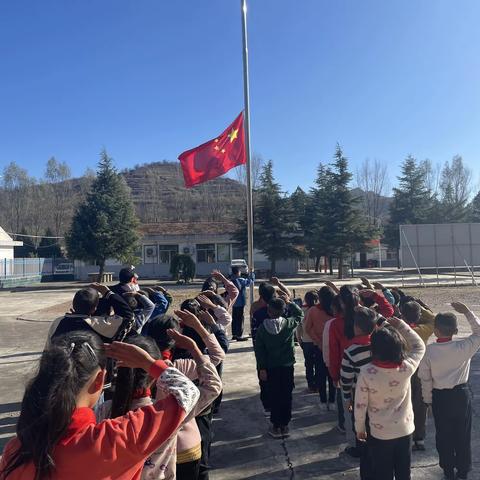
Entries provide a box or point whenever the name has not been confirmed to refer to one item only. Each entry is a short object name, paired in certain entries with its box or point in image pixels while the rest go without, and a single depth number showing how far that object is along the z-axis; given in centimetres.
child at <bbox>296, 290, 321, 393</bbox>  618
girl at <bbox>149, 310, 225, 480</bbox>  242
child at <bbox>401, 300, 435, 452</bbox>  457
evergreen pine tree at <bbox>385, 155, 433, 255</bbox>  4700
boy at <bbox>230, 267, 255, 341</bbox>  1012
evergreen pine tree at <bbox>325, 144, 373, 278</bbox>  3412
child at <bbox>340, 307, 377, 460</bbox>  399
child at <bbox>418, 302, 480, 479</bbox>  387
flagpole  1051
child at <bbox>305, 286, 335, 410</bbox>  579
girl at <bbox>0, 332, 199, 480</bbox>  147
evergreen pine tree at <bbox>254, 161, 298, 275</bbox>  3578
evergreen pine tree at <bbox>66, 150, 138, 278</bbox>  3409
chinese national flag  1095
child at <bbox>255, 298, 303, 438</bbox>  491
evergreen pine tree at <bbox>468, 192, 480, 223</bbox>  5153
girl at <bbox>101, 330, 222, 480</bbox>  228
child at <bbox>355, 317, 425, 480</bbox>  328
